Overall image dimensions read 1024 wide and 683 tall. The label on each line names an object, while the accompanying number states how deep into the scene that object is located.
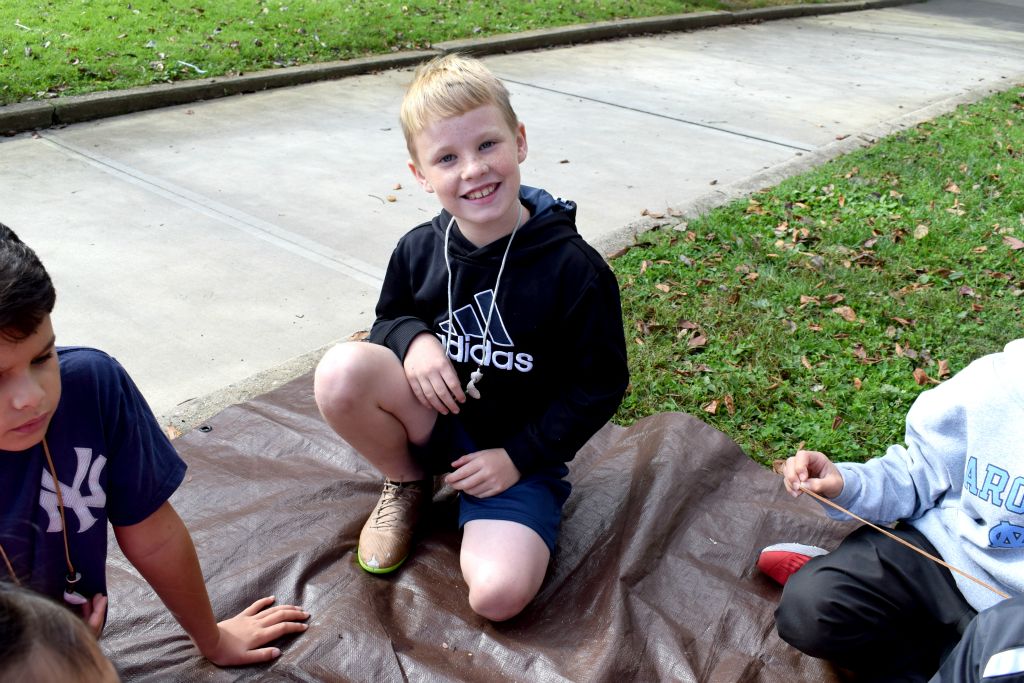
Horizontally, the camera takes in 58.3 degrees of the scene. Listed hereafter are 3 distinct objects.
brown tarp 2.14
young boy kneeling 2.29
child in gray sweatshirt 1.96
